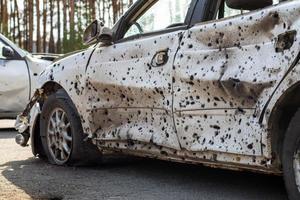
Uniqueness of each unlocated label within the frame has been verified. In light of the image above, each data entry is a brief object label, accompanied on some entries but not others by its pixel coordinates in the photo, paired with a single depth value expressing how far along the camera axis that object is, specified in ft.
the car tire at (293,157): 12.84
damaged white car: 13.14
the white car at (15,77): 34.86
